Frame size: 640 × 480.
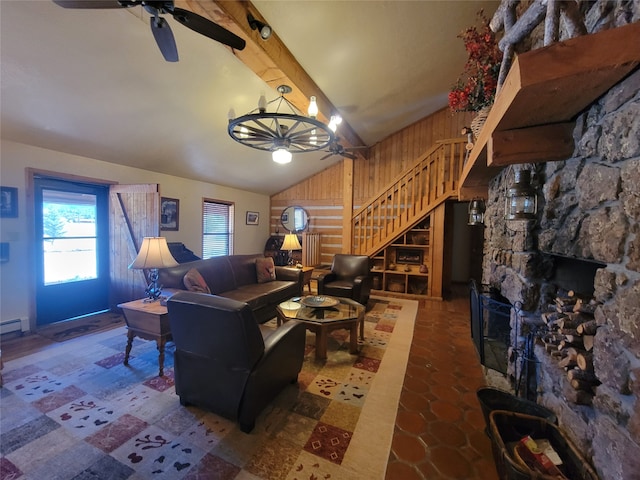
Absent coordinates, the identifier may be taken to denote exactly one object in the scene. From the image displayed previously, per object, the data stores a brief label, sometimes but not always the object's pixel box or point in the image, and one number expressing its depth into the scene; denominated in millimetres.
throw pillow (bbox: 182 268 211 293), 3184
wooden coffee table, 2736
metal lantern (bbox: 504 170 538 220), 1740
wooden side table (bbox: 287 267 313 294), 4840
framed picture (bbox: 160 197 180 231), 4840
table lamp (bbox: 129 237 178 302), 2672
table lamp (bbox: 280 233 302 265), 4984
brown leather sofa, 3375
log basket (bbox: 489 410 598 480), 1169
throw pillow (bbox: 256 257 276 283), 4477
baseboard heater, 3117
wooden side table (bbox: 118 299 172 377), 2439
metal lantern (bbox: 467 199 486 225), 3236
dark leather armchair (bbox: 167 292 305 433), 1708
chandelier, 2333
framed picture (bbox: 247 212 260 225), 6957
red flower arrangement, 1828
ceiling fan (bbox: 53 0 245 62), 1348
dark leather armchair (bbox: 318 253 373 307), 4246
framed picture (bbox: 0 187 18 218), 3047
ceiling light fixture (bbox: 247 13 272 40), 2184
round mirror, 7215
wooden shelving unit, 5508
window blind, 5887
